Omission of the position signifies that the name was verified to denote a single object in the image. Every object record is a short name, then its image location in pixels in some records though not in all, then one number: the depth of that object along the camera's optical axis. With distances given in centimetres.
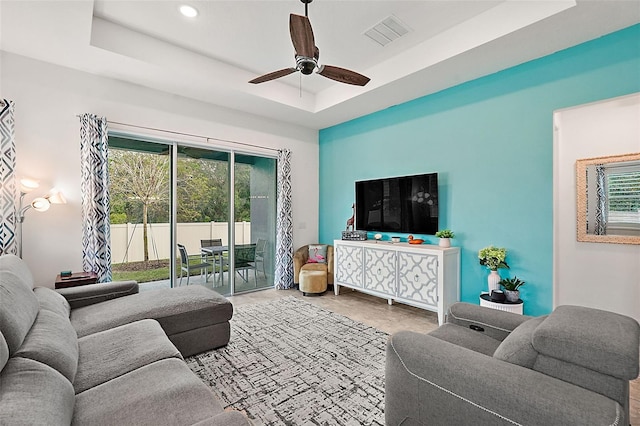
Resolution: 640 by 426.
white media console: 339
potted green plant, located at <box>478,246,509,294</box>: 313
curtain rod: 371
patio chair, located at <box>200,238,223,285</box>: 448
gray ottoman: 227
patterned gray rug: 187
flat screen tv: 387
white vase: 316
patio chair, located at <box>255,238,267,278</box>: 509
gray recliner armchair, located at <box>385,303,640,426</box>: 103
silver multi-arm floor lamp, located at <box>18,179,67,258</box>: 294
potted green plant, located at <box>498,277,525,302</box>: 296
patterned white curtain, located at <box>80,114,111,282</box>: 334
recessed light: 266
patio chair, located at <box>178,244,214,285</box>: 423
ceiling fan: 209
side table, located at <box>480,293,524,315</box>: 289
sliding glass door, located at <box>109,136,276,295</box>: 388
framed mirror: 297
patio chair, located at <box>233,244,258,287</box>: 481
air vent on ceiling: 290
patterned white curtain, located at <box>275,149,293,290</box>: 506
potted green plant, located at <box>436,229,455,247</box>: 358
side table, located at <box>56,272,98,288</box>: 293
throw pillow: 518
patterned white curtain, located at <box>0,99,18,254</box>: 290
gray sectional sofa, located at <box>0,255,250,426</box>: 112
